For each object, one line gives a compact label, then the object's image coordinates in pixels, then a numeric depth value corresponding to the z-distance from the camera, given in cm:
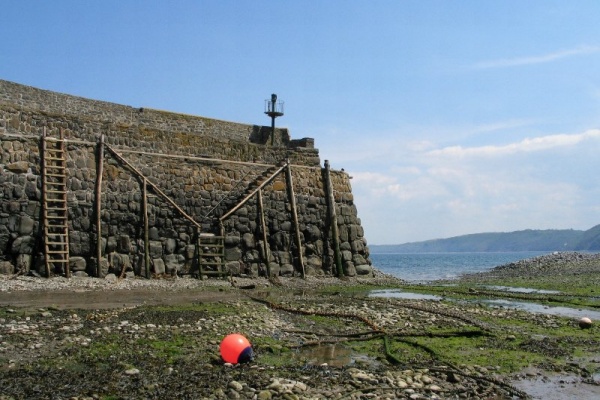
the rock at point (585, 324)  1308
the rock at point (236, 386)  756
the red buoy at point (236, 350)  880
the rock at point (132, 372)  804
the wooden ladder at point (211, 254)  2067
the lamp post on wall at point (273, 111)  3112
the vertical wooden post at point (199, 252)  2045
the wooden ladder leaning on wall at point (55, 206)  1745
